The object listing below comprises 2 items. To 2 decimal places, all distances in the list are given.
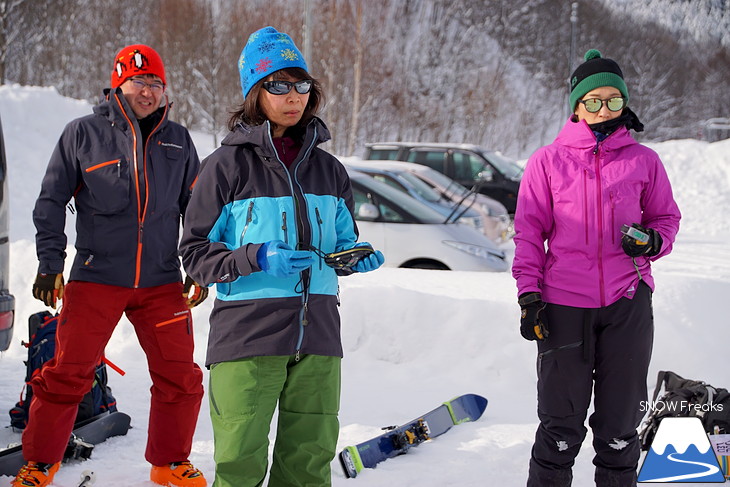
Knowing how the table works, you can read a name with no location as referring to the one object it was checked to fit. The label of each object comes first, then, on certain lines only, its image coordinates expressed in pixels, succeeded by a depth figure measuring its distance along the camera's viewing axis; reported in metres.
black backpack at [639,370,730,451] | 3.60
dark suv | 13.98
